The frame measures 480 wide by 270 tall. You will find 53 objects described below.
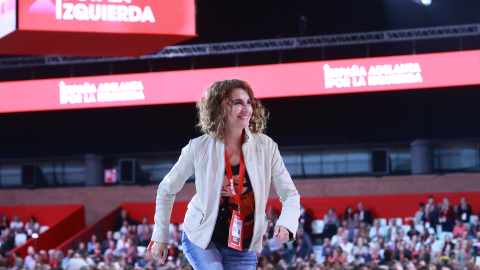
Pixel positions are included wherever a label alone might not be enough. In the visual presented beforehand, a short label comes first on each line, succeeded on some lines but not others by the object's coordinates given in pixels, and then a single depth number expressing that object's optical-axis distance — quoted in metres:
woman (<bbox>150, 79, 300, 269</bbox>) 3.77
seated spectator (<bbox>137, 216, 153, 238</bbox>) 17.11
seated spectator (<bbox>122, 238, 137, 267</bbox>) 15.16
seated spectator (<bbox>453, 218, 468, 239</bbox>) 14.55
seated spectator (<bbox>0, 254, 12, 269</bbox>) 14.17
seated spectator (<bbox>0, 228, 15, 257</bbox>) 17.46
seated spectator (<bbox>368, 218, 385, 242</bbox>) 15.34
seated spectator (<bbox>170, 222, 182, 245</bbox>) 15.89
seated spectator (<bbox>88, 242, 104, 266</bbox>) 15.87
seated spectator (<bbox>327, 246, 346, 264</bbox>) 13.54
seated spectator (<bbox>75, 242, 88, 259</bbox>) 15.90
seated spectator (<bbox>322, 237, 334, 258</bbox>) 14.72
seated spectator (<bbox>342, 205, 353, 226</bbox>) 16.64
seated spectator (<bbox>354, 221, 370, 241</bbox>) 15.05
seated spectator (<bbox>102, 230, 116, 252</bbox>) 16.84
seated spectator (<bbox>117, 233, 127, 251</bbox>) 16.11
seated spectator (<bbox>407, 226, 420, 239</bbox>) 14.93
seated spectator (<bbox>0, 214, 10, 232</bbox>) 18.67
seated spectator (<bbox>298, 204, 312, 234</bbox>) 16.97
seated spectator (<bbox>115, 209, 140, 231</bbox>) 19.11
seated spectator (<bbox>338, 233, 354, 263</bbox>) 14.08
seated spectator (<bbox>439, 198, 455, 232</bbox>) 15.31
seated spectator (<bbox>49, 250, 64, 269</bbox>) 15.63
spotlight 14.21
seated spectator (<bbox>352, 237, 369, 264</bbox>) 13.77
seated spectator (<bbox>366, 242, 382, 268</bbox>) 13.71
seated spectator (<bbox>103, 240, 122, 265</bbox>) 15.18
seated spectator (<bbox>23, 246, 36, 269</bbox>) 15.53
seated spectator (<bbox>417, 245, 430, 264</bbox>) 13.17
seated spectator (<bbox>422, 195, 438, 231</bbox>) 15.53
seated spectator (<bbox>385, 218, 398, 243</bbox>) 14.67
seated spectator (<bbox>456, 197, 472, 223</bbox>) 15.57
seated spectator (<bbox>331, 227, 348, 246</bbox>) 15.09
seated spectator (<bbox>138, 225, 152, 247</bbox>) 16.73
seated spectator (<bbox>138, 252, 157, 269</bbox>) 14.12
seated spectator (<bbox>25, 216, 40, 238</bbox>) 18.43
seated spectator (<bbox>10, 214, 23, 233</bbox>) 18.58
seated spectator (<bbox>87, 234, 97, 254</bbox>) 16.80
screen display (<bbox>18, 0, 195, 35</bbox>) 9.65
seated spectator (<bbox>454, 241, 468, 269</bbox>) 13.08
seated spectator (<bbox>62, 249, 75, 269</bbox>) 15.52
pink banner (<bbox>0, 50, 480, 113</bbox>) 15.82
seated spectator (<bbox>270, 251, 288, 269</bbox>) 13.31
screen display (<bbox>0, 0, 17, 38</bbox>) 9.58
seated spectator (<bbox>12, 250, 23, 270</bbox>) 15.19
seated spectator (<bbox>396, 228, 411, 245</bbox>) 14.54
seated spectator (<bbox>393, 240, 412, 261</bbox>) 13.53
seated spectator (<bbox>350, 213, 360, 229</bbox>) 15.92
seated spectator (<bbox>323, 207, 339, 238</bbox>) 16.20
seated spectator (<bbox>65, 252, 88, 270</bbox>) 14.48
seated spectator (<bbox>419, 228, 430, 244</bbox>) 14.54
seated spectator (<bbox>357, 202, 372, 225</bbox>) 16.56
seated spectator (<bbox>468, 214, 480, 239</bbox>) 14.91
